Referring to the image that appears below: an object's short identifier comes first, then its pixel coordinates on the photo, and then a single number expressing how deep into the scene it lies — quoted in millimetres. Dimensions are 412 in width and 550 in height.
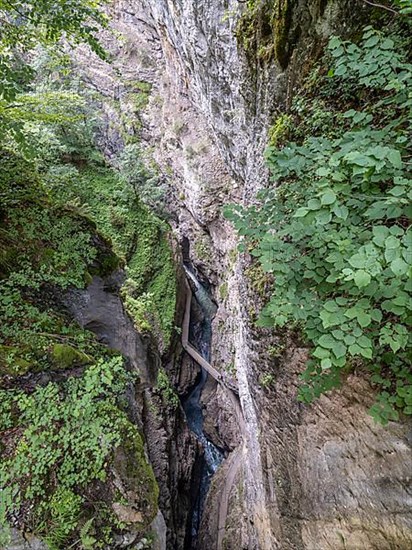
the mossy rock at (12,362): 3176
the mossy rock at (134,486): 2984
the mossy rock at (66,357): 3465
